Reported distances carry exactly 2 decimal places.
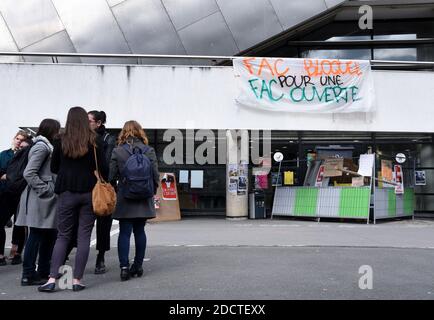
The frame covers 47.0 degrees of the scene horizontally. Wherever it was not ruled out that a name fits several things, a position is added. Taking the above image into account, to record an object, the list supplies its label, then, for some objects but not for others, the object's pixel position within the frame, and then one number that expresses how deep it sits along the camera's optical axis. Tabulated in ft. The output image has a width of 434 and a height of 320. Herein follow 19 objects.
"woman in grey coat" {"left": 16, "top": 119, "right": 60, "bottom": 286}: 17.26
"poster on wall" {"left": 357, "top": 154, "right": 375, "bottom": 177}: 42.55
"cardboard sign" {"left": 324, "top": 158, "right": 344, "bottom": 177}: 45.44
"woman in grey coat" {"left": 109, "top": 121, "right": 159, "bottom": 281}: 17.92
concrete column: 46.47
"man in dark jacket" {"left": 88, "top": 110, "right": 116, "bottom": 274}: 19.40
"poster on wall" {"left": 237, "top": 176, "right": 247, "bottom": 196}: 46.68
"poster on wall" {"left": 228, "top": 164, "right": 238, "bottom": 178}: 46.44
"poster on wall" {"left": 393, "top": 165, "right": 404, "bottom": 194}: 45.88
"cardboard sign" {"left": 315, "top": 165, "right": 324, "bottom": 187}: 46.55
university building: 44.57
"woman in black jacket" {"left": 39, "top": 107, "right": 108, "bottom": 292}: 16.61
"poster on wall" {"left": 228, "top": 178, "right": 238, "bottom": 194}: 46.50
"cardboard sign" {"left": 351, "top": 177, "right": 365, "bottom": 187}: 43.42
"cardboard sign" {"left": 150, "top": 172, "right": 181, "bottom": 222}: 45.60
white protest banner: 45.19
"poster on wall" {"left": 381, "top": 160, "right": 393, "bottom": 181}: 44.63
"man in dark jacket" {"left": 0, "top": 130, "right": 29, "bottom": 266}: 21.94
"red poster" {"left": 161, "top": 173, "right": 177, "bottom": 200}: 46.62
